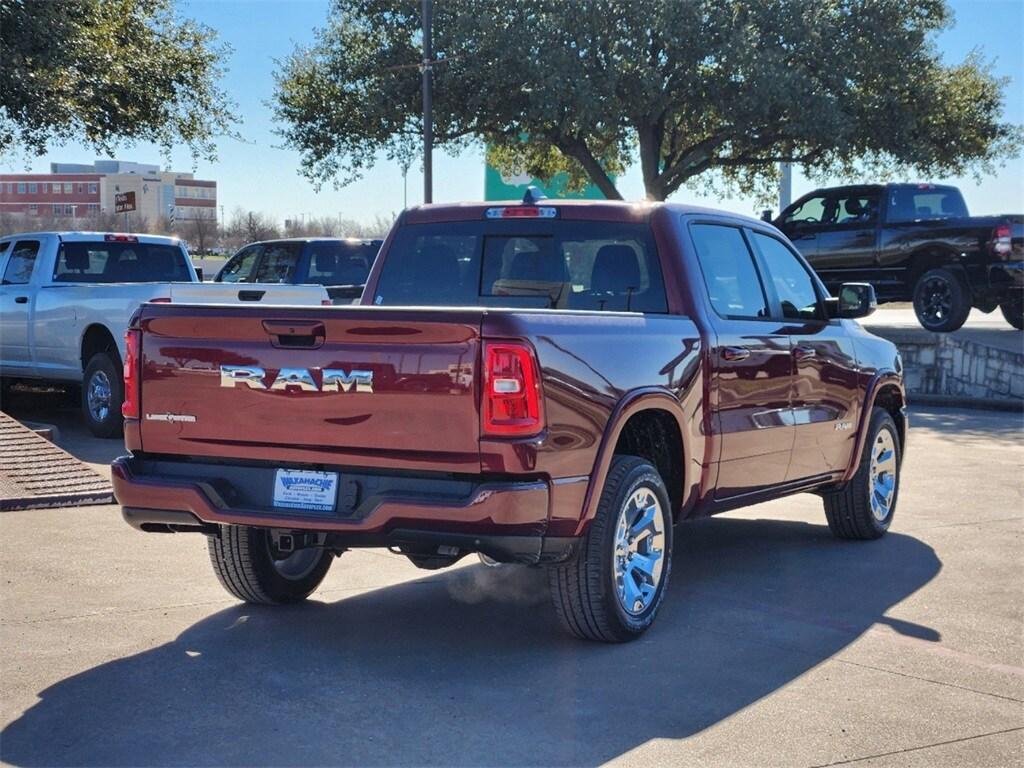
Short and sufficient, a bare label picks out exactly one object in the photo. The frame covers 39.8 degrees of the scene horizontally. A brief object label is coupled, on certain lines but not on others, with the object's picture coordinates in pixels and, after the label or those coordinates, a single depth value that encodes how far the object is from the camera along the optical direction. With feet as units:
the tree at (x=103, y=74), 59.57
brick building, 438.40
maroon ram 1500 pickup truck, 17.24
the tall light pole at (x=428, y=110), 90.68
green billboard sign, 131.75
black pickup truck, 63.93
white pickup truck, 41.70
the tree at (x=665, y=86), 90.99
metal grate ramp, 30.22
